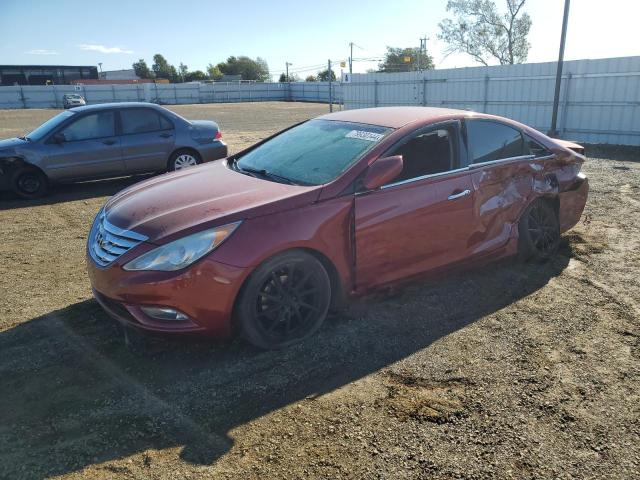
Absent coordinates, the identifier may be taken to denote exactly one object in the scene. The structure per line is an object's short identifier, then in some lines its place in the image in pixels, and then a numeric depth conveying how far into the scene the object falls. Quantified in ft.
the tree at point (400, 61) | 220.14
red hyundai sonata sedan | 10.71
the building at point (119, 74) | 303.89
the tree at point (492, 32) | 144.87
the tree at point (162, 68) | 349.20
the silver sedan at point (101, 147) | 28.04
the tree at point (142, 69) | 350.25
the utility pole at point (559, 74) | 44.93
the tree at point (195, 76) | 329.03
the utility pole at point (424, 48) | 206.35
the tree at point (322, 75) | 281.33
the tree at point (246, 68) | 340.59
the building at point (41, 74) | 231.30
